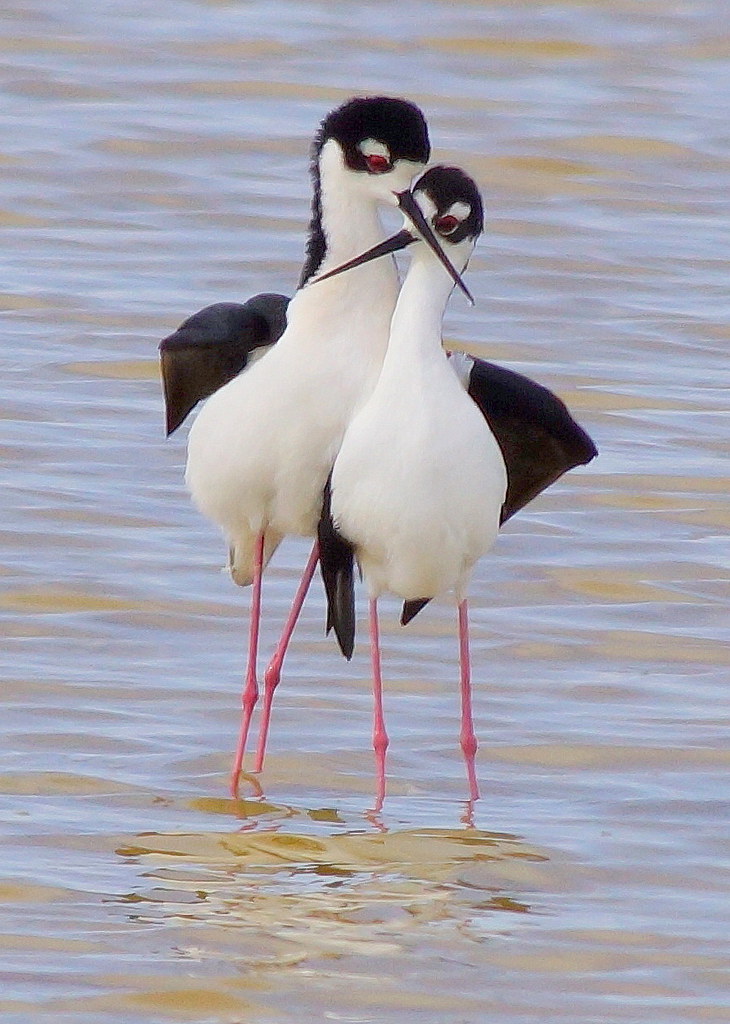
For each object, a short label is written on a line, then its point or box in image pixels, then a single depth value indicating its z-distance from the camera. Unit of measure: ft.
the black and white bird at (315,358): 46.60
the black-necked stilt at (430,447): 45.16
